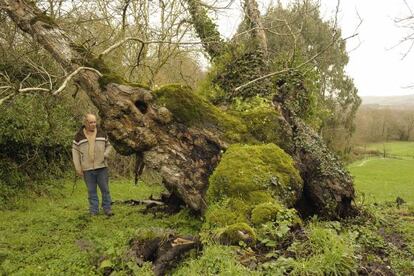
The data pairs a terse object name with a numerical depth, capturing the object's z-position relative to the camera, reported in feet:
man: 26.35
